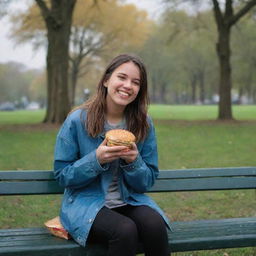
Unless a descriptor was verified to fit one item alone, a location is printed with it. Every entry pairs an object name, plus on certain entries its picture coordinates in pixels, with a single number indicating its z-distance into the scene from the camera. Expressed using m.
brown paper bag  3.00
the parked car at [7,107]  63.84
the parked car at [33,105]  83.03
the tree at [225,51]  16.95
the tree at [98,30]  28.73
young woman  2.82
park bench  2.87
